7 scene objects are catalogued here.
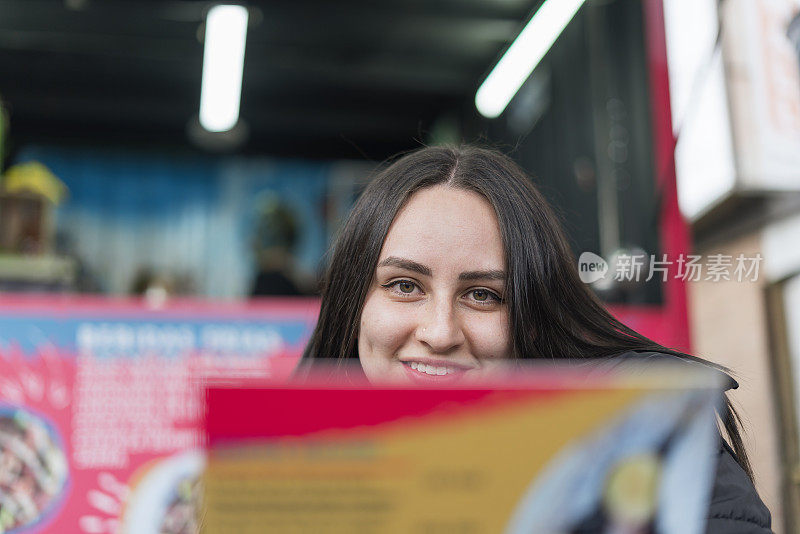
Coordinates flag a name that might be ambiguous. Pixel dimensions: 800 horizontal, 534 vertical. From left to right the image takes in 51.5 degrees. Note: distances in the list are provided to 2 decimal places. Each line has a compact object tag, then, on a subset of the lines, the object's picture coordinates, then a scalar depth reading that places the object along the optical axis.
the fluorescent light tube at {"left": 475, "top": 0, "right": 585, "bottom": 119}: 3.95
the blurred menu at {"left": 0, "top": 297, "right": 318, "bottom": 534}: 2.09
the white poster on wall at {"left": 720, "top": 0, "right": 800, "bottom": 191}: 1.84
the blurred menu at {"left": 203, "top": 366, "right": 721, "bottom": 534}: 0.50
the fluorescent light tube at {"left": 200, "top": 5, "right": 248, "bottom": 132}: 4.33
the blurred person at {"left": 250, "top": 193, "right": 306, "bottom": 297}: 3.30
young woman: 1.11
